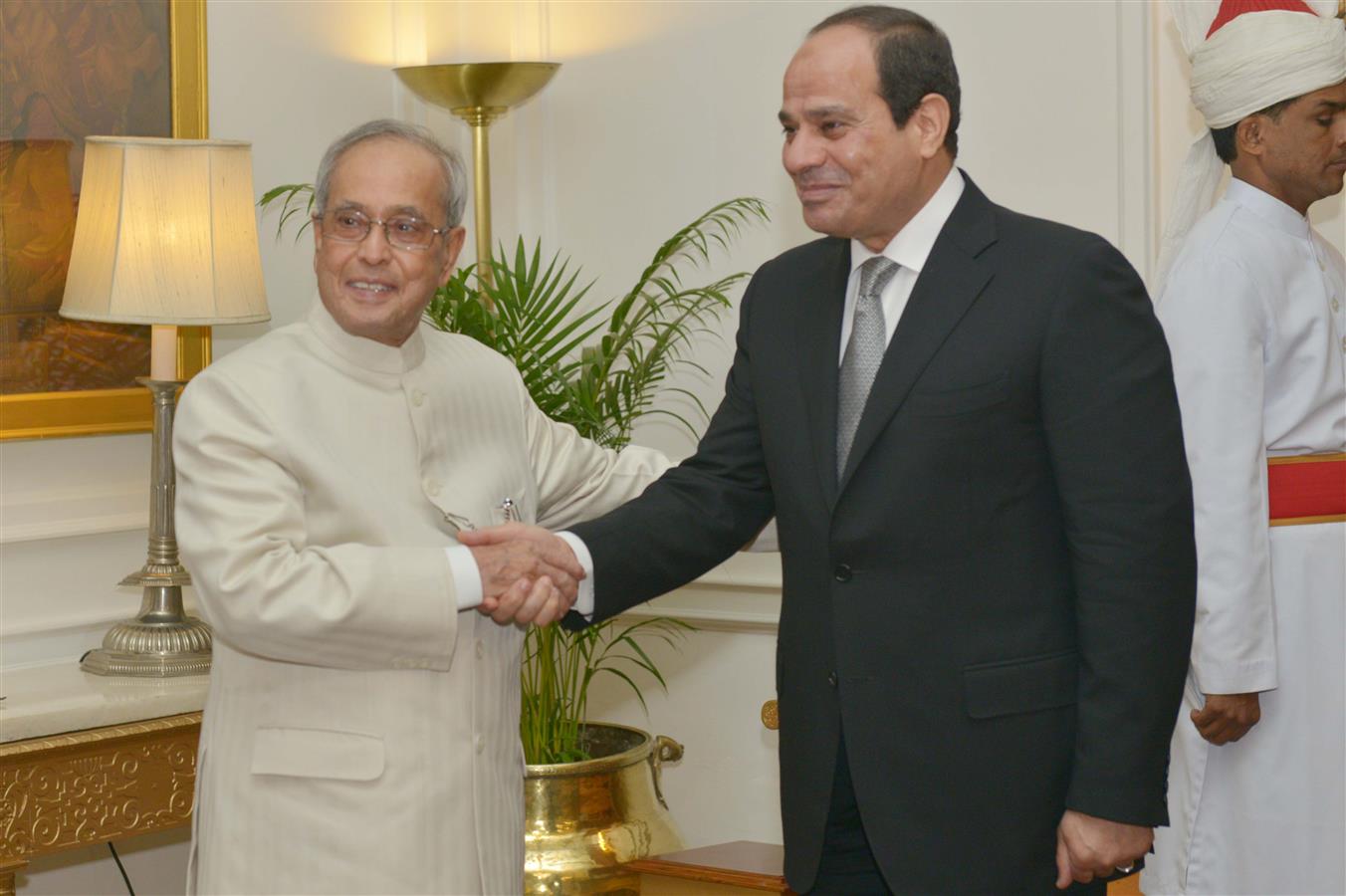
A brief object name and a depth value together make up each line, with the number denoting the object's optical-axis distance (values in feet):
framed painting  12.26
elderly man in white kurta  7.23
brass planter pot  12.23
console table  10.53
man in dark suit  7.28
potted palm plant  12.32
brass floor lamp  14.53
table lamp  11.31
